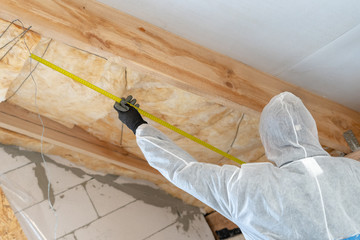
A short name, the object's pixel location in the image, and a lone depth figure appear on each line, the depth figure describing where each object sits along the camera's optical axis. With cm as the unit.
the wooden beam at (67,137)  286
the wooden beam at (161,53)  185
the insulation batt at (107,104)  233
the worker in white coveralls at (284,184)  158
